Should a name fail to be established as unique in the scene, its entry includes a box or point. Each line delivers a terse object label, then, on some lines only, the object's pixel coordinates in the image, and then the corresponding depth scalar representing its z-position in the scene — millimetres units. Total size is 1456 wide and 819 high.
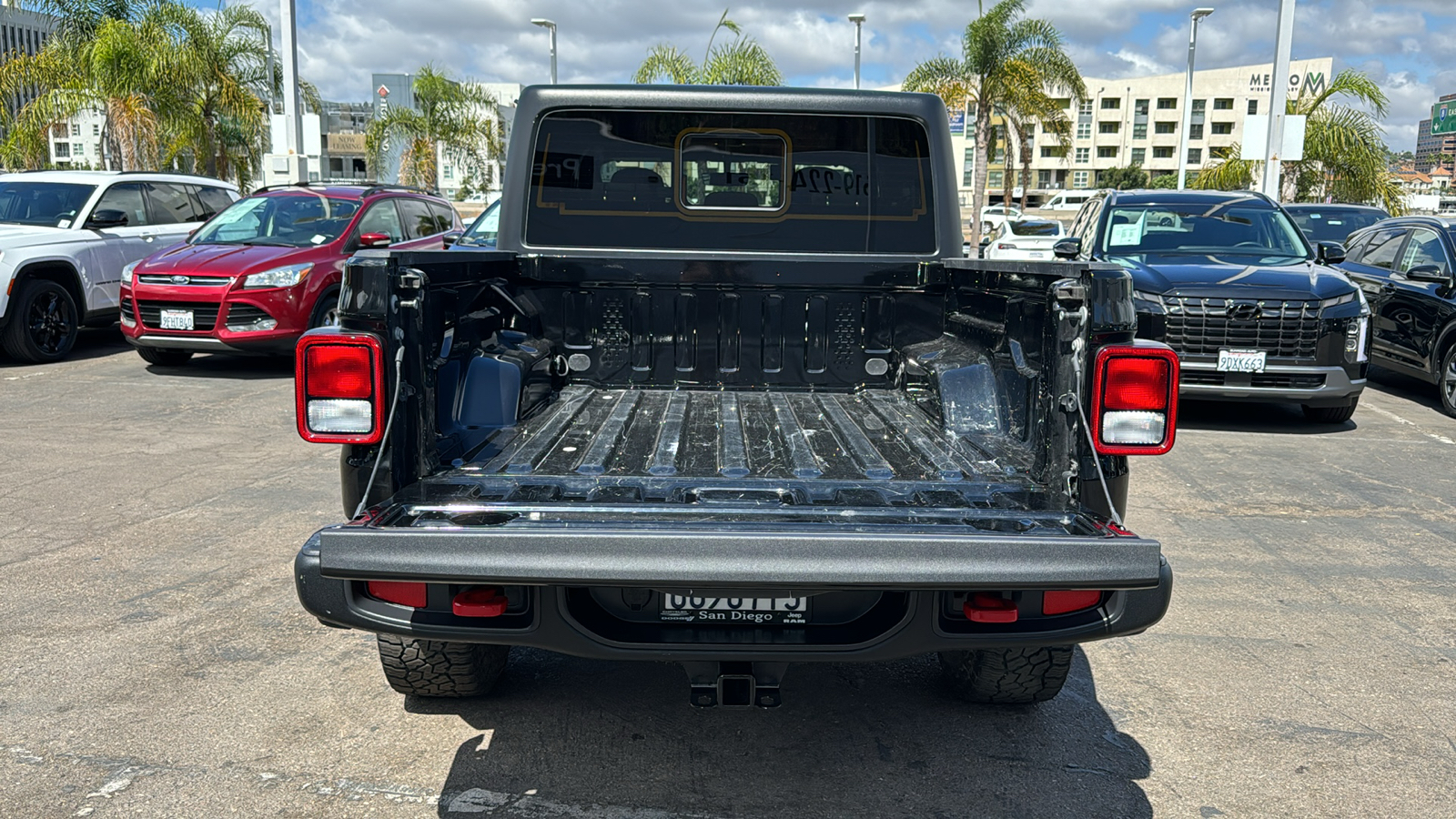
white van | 62938
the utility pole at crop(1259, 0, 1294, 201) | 16438
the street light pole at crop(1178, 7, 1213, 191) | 28269
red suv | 9766
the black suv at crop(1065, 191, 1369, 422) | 8055
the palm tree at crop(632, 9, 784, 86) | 24234
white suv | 10391
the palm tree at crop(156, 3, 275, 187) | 20391
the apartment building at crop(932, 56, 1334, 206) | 91812
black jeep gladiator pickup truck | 2537
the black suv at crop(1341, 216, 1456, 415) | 9367
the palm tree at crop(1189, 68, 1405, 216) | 21578
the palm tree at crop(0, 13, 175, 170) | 19688
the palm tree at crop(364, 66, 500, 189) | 28750
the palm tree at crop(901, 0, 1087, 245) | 25500
